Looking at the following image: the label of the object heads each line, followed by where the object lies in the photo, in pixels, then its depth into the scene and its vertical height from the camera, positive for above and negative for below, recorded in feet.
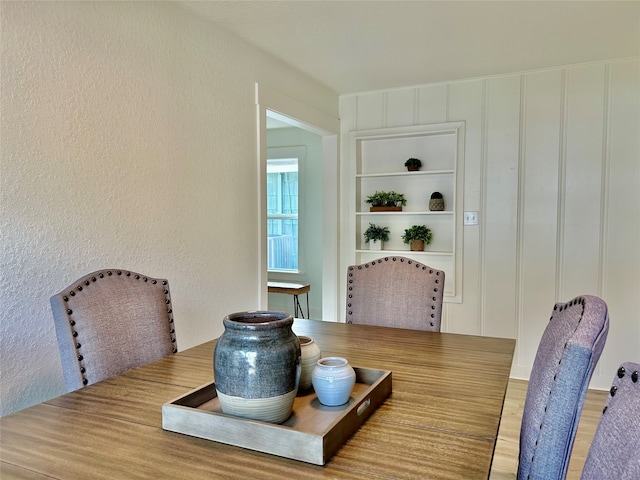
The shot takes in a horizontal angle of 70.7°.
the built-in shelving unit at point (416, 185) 11.81 +0.83
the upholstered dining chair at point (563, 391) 2.52 -1.04
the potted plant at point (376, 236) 12.91 -0.62
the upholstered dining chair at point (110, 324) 4.20 -1.10
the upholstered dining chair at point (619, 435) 1.60 -0.84
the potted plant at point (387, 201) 12.69 +0.38
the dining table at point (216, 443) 2.46 -1.40
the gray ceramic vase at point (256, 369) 2.74 -0.94
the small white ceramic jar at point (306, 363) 3.46 -1.15
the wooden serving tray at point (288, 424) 2.55 -1.32
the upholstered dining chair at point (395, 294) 6.51 -1.19
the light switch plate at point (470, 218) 11.52 -0.10
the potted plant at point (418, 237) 12.39 -0.63
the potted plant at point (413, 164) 12.32 +1.37
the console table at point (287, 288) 13.65 -2.25
